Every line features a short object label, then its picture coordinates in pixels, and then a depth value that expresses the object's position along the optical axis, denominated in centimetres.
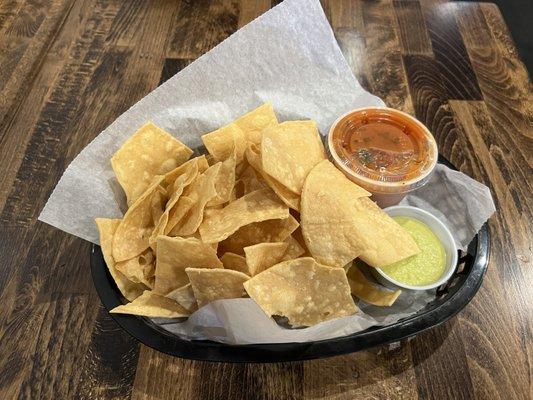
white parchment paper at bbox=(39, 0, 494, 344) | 31
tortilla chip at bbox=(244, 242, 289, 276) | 26
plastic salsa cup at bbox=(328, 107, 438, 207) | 31
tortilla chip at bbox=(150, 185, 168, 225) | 30
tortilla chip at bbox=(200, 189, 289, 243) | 27
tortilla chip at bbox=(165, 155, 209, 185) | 31
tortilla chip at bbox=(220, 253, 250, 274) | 28
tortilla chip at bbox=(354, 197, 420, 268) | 27
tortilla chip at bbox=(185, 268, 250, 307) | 25
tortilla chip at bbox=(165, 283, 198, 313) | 27
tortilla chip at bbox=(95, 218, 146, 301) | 28
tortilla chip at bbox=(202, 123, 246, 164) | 31
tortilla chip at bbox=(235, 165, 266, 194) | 31
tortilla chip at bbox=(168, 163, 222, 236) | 28
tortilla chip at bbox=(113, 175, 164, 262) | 28
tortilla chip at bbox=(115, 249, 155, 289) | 28
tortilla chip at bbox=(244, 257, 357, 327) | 25
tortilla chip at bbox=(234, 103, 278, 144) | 33
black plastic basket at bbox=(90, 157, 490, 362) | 26
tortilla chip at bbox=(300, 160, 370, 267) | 27
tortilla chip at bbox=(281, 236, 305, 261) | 29
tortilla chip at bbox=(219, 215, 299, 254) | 29
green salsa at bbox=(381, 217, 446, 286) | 29
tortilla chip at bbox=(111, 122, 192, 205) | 31
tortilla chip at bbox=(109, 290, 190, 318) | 25
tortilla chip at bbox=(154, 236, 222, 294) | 26
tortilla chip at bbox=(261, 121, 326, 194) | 28
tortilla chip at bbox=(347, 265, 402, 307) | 27
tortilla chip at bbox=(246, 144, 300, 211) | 28
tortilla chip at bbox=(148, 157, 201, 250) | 28
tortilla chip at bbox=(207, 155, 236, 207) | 30
